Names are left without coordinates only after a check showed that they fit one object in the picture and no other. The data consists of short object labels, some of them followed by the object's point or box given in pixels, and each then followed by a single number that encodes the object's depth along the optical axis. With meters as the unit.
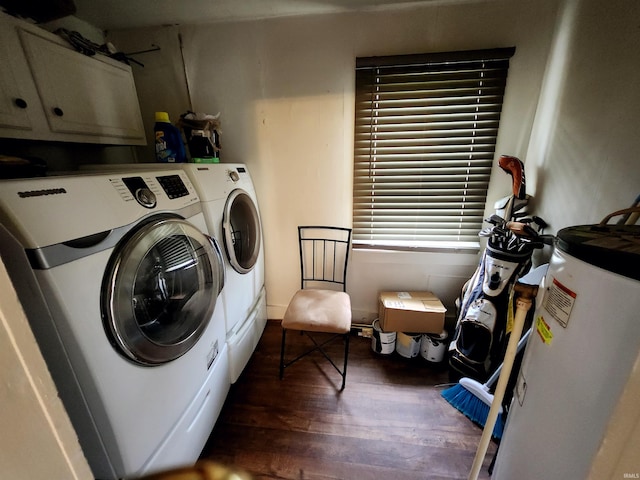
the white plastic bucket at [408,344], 1.57
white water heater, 0.45
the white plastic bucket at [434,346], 1.53
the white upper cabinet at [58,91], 0.97
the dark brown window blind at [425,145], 1.40
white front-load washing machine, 0.53
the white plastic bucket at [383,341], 1.61
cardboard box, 1.50
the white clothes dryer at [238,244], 1.16
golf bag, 1.16
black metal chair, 1.34
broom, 1.20
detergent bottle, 1.30
